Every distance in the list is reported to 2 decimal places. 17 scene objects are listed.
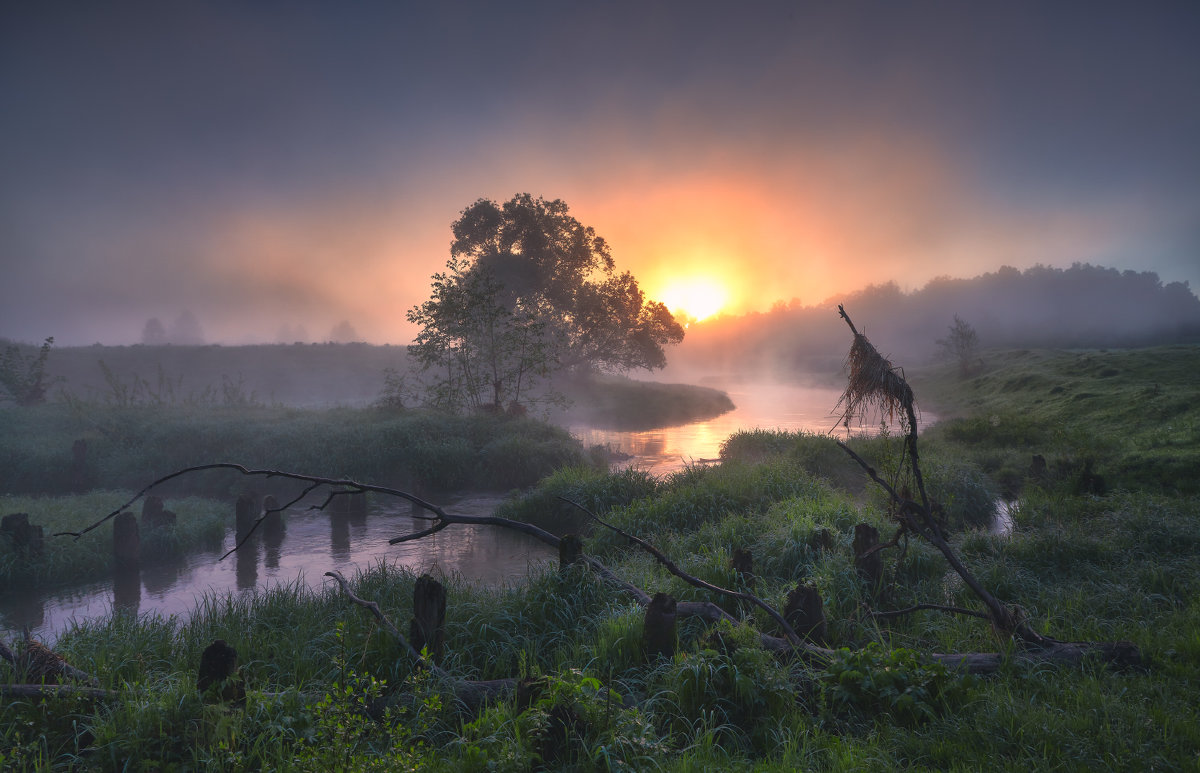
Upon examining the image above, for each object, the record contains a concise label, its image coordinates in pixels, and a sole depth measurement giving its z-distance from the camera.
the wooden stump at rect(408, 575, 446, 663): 5.21
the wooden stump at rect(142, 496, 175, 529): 11.33
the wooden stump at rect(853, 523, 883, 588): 6.96
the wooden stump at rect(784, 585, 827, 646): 5.74
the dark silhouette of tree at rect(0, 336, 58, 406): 23.72
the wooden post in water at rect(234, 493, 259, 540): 11.91
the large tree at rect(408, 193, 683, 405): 33.31
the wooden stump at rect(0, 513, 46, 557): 9.49
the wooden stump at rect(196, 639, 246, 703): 4.32
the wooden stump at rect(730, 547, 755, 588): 7.20
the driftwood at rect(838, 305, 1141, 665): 4.89
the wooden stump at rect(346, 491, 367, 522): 13.78
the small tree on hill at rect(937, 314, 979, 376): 47.78
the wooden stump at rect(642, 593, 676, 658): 5.11
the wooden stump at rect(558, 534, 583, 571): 6.54
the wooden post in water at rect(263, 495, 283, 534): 12.21
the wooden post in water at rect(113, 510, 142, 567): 10.21
